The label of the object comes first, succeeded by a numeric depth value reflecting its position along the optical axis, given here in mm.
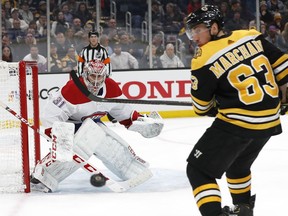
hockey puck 7052
